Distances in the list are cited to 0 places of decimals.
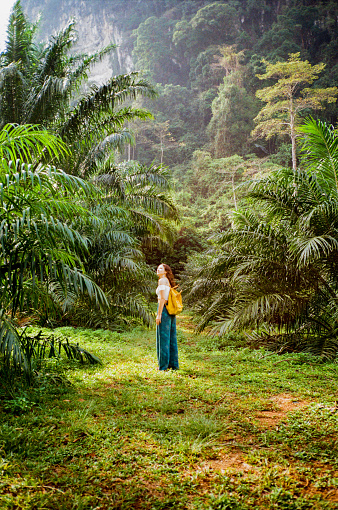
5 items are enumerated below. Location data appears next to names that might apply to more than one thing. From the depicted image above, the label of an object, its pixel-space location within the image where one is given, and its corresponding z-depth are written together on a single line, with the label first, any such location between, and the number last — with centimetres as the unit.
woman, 514
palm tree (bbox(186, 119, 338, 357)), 579
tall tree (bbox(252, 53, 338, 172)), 2256
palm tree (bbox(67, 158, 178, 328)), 885
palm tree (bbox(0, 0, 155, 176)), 807
